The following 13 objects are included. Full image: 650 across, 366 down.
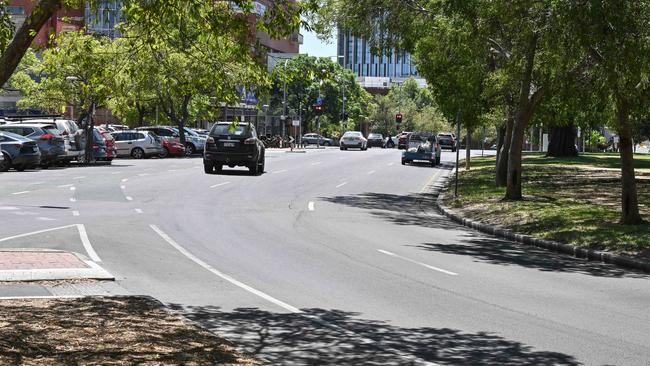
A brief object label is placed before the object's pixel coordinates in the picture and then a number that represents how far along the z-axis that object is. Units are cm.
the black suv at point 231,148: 3609
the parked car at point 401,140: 8625
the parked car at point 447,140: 8569
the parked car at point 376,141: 9750
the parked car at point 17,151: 3559
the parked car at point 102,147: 4438
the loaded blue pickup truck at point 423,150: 5116
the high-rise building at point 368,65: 18162
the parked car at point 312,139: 10176
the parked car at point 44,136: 3806
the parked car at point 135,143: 5278
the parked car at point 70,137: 3991
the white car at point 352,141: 8088
